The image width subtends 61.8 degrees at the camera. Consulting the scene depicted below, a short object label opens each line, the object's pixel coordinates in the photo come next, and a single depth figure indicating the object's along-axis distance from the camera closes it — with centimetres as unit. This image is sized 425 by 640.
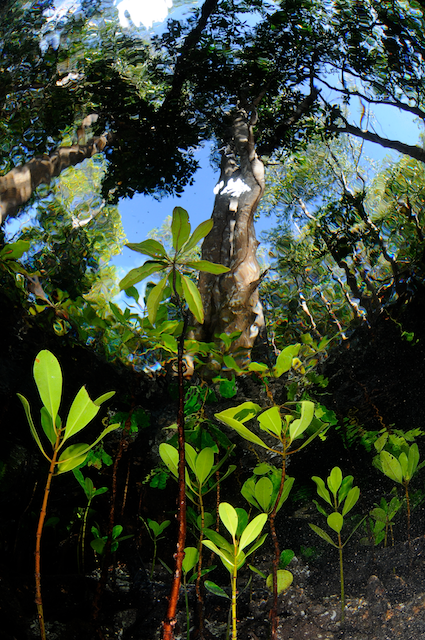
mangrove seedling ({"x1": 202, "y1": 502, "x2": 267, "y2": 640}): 48
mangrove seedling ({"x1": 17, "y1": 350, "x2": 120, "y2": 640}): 45
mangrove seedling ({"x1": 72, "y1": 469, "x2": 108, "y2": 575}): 74
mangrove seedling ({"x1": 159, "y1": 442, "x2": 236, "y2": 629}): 59
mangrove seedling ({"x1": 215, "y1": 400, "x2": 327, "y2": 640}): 47
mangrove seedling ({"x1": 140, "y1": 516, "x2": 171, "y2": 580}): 73
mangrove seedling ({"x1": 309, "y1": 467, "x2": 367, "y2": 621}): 64
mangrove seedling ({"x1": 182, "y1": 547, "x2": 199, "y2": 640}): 62
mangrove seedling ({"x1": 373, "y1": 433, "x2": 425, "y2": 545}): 66
